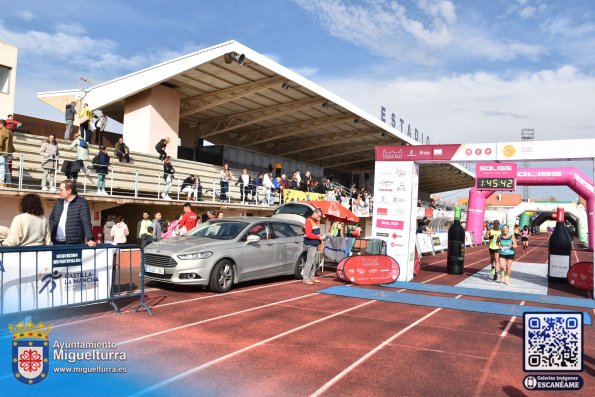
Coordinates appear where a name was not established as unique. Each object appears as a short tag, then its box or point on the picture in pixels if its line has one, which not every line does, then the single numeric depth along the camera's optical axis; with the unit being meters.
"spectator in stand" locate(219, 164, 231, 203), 22.75
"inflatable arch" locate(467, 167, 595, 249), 24.91
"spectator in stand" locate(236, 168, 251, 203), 23.95
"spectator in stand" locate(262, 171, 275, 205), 26.09
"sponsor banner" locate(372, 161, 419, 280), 13.85
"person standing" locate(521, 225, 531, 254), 29.91
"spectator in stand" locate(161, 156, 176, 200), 19.09
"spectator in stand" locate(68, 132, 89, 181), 14.62
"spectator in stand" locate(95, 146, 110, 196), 16.23
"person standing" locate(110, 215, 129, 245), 14.28
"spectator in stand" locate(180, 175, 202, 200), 20.38
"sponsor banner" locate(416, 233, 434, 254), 24.28
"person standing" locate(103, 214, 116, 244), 15.64
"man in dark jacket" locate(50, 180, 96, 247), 7.47
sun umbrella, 17.22
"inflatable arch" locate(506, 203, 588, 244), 43.44
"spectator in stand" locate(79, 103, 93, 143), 18.55
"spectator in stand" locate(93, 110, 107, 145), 20.95
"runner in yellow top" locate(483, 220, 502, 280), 14.55
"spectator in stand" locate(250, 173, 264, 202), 25.47
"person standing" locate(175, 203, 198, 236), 14.89
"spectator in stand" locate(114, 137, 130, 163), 19.27
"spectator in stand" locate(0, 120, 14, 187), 13.50
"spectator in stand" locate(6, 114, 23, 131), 14.55
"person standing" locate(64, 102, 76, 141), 18.95
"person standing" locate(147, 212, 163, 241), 14.76
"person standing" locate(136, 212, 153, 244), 15.45
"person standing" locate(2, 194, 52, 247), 6.73
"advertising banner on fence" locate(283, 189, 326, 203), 27.22
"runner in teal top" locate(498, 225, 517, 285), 13.60
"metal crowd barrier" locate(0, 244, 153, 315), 6.30
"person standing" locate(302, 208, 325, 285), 11.87
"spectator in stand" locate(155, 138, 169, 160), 21.59
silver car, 9.67
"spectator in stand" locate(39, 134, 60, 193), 14.43
